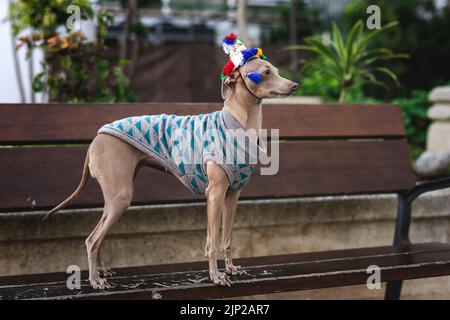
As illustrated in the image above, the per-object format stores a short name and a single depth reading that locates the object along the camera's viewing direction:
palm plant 4.38
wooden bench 2.49
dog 2.37
